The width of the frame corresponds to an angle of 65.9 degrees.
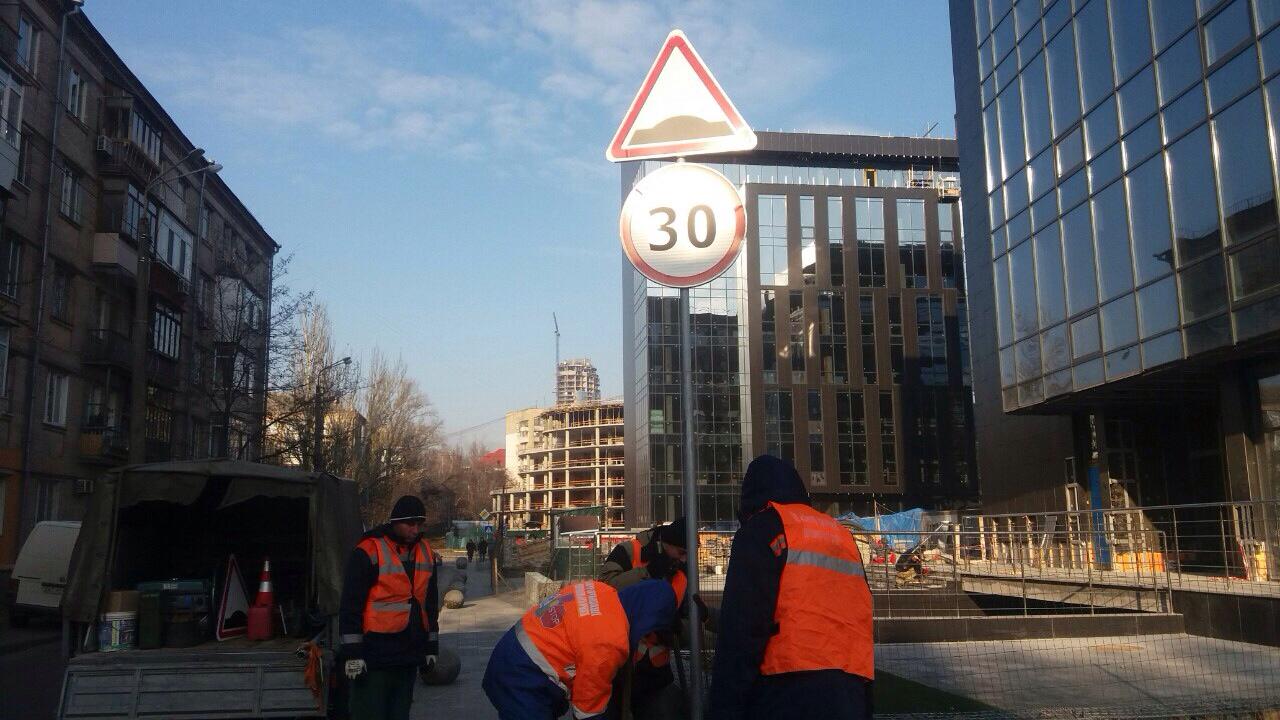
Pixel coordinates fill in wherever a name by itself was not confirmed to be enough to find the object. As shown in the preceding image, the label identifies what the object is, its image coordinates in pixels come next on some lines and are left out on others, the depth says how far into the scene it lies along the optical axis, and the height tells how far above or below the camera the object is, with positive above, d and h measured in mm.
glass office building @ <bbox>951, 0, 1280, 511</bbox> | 17266 +5073
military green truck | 8102 -953
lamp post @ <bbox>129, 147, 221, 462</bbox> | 19859 +2715
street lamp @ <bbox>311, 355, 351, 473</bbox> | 36550 +2844
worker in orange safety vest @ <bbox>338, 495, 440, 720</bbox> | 6449 -766
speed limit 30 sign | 4887 +1342
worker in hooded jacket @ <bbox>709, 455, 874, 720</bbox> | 3592 -470
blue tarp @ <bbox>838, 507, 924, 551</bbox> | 37125 -1053
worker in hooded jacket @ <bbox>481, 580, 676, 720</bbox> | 4008 -641
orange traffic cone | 9477 -842
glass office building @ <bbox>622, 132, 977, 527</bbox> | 63375 +9620
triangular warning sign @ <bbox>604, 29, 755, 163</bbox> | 5043 +1953
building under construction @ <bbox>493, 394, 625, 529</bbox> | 122750 +5053
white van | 18875 -1150
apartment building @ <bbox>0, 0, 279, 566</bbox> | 26547 +7015
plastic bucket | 8594 -1087
